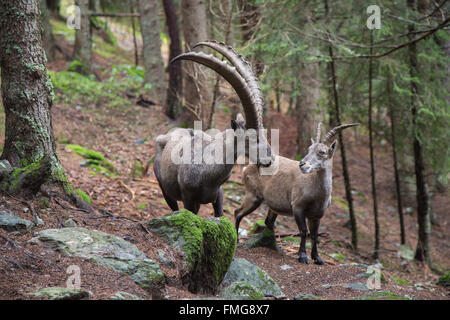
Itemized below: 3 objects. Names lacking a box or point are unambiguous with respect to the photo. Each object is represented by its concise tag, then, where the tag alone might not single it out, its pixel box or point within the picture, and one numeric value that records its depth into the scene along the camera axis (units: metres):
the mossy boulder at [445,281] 8.29
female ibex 6.86
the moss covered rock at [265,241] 7.29
